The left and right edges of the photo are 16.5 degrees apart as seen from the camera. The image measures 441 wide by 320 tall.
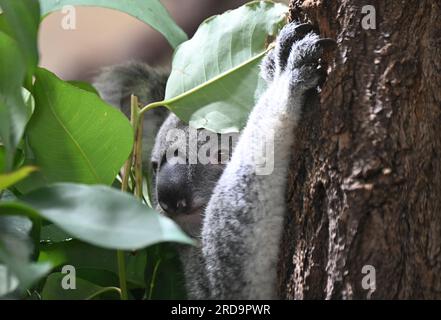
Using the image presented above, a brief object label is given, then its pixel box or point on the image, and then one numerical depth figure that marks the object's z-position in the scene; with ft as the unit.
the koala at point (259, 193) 4.91
